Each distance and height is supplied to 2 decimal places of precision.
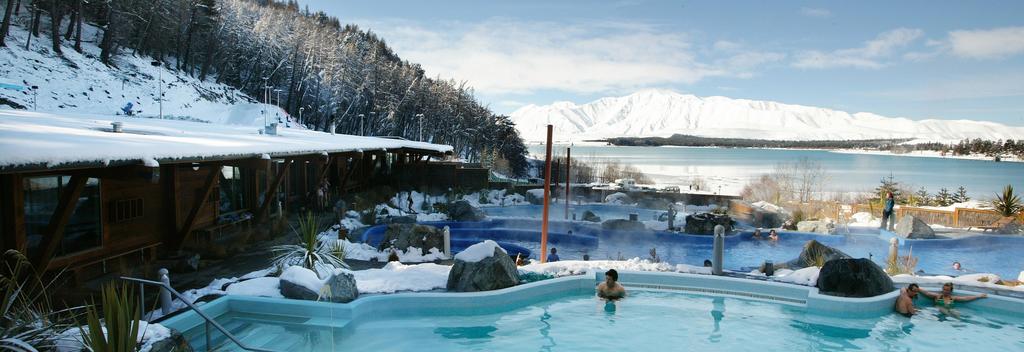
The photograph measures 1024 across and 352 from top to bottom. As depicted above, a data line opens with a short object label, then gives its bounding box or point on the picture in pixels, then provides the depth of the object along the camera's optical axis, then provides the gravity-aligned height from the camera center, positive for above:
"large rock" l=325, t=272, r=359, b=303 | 7.00 -1.67
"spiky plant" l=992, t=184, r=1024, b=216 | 16.17 -1.13
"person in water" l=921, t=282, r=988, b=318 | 7.94 -1.85
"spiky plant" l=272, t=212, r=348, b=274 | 7.97 -1.52
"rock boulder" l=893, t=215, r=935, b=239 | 14.38 -1.67
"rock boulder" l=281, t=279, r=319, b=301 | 6.98 -1.72
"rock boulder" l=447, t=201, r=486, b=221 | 16.83 -1.76
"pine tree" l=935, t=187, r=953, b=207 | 20.34 -1.29
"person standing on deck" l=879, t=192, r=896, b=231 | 15.42 -1.46
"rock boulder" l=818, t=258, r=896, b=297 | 7.90 -1.61
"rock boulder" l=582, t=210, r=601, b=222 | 17.58 -1.89
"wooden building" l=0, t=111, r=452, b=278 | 5.60 -0.59
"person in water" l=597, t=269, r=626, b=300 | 8.19 -1.85
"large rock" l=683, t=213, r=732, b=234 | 15.41 -1.76
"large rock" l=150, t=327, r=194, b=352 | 4.39 -1.53
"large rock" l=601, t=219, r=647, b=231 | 15.50 -1.87
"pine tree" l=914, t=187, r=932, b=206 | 20.22 -1.30
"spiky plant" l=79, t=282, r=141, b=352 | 3.15 -1.01
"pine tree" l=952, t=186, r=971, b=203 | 21.00 -1.23
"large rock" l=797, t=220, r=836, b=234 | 15.71 -1.82
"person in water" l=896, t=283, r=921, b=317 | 7.61 -1.85
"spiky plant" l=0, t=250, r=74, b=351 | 3.14 -1.09
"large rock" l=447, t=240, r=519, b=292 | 7.76 -1.64
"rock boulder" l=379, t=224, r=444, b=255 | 11.40 -1.74
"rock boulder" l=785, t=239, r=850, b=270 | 10.47 -1.72
